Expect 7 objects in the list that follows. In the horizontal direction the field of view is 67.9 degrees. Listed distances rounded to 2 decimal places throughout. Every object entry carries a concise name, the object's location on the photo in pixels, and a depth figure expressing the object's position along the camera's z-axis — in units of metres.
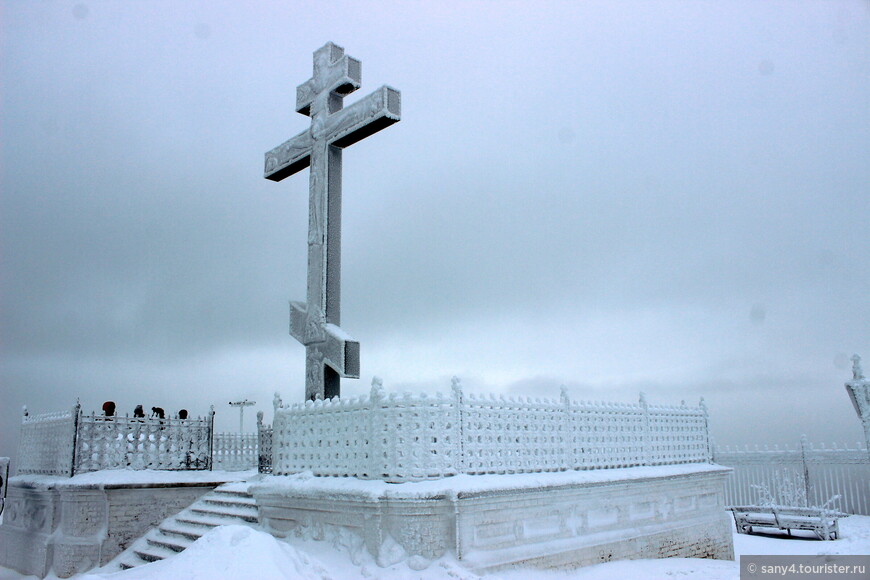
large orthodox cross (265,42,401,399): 10.97
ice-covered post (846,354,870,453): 15.84
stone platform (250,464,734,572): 7.61
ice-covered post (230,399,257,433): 20.28
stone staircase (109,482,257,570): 10.36
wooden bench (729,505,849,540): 13.95
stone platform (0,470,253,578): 11.19
